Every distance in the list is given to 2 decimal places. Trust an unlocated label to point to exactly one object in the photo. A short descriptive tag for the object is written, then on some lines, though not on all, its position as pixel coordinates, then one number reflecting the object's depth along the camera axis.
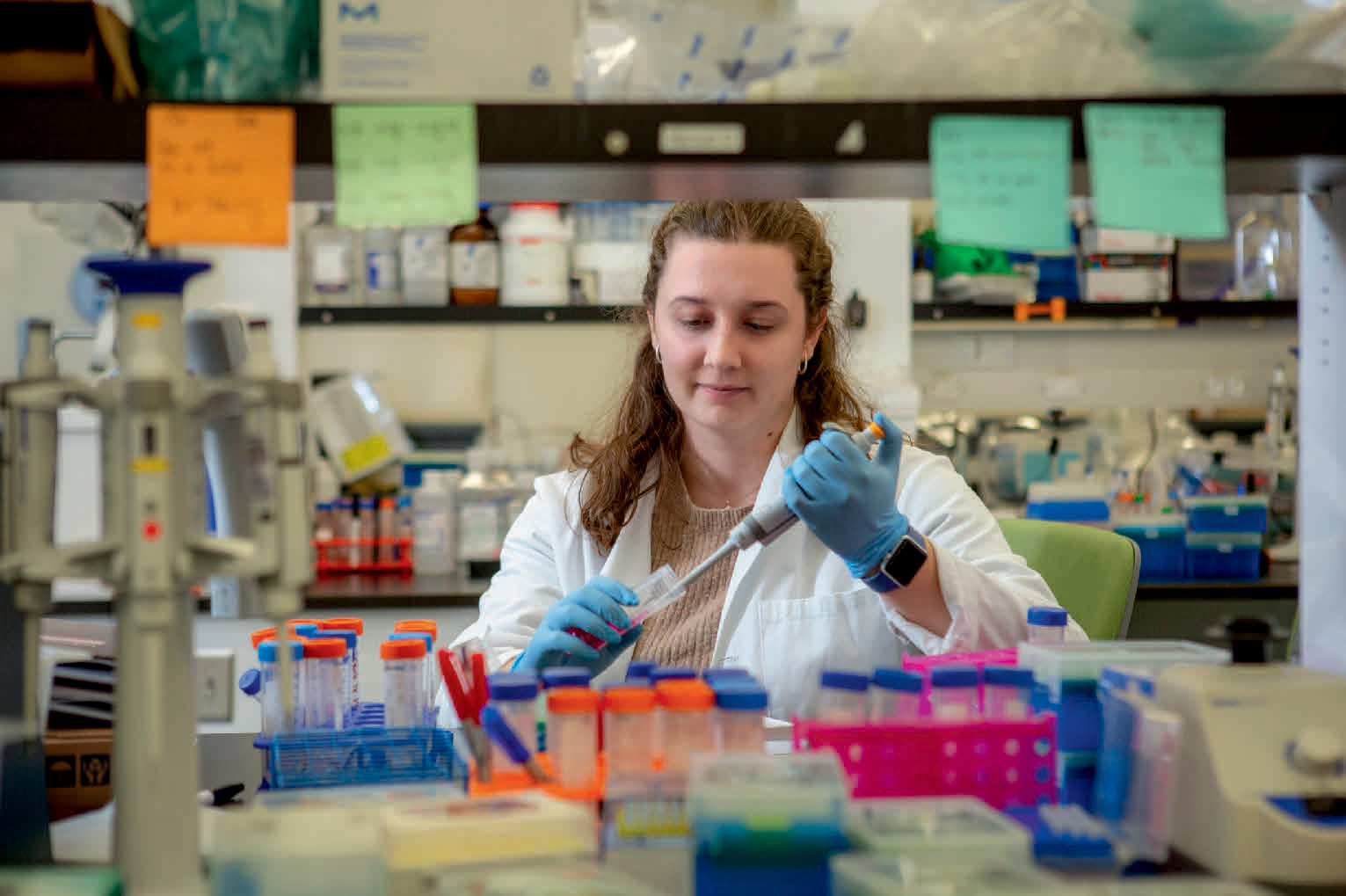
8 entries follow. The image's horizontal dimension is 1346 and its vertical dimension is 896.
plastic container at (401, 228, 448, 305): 3.48
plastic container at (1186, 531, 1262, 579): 3.16
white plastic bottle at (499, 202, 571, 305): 3.48
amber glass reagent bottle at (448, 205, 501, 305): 3.48
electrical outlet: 2.47
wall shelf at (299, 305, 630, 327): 3.49
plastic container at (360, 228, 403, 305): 3.52
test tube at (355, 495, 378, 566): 3.30
